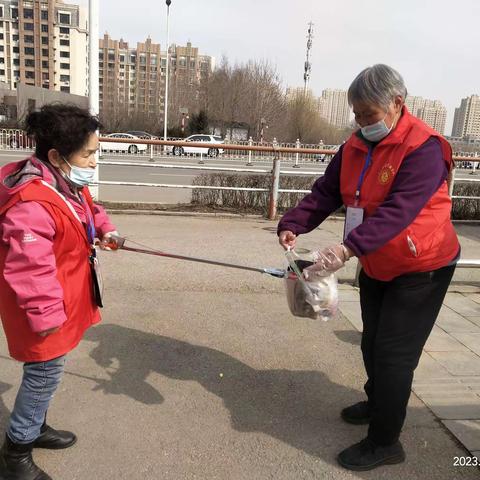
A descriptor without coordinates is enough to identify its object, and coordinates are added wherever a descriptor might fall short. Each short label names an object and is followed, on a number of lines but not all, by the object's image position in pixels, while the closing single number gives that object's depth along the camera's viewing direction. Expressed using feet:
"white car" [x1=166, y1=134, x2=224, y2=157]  89.02
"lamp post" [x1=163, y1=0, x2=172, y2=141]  109.91
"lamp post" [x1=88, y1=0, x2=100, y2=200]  27.25
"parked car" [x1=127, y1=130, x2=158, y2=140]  123.08
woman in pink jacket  6.28
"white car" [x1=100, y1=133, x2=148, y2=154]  87.30
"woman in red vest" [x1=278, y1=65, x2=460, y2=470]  6.82
